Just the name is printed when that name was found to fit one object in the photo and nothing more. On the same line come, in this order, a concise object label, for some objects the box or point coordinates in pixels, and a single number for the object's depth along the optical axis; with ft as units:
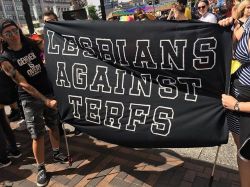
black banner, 5.57
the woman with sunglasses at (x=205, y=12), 12.41
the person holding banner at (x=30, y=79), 7.06
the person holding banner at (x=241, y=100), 4.96
